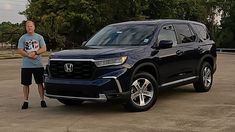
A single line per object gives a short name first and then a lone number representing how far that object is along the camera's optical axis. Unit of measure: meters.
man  9.08
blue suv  7.94
